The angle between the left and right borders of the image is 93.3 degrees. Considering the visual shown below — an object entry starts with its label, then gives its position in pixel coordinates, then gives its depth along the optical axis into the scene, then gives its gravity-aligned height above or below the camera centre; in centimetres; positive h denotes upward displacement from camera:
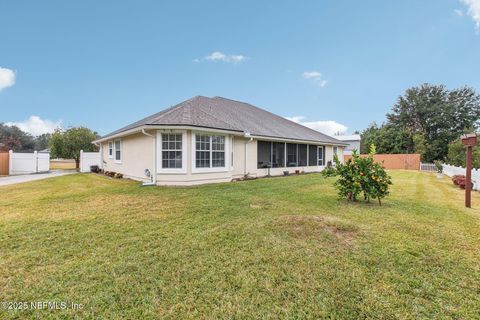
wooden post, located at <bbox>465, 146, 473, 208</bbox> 696 -63
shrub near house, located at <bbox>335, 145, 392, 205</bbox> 682 -51
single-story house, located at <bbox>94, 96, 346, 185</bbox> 1012 +74
